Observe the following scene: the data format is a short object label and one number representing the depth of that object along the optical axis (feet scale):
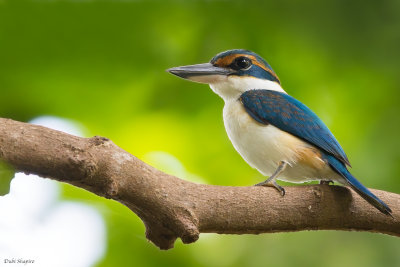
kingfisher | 21.12
